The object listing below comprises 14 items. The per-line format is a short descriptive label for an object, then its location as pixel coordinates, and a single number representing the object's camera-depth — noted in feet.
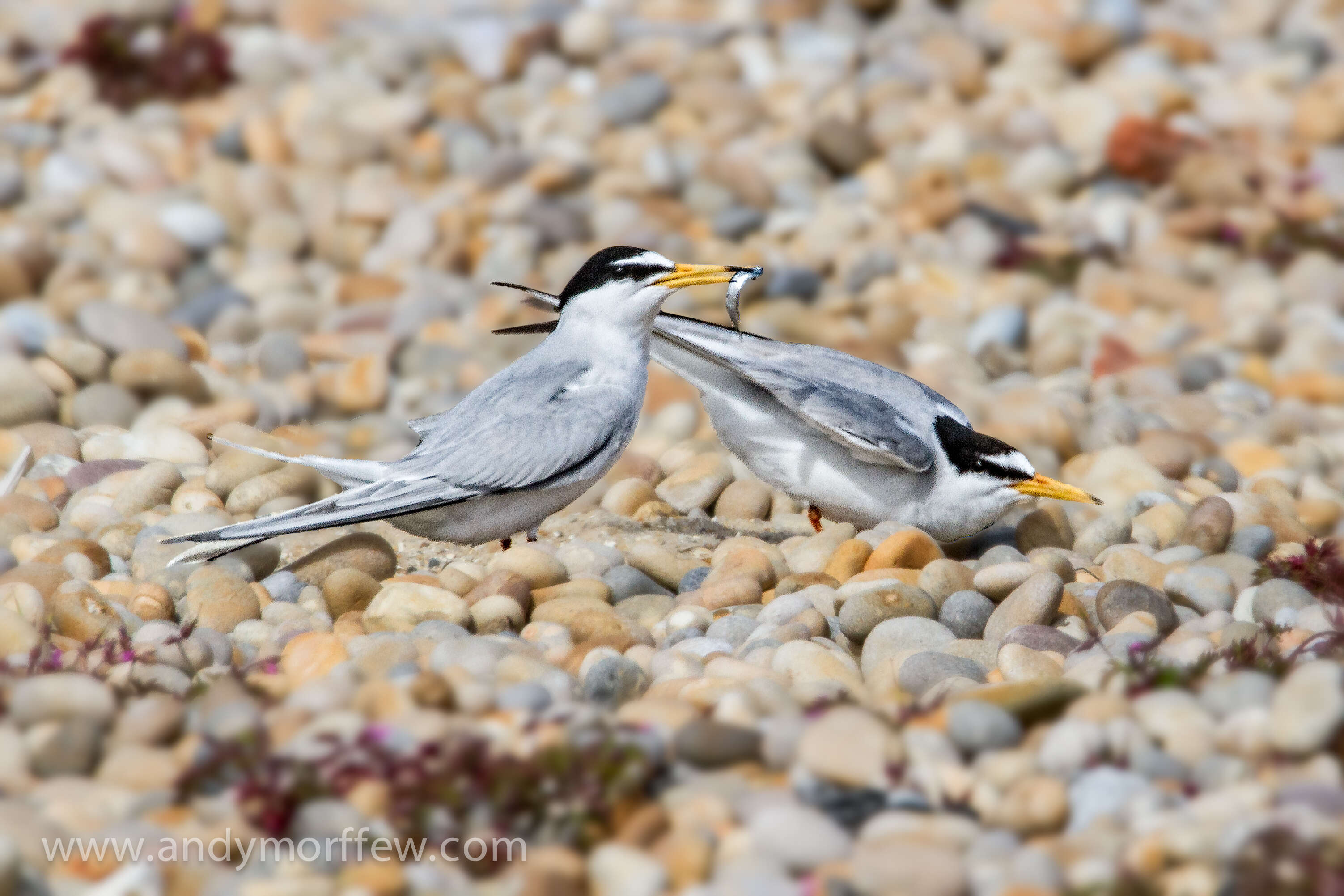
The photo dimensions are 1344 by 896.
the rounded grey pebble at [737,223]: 51.11
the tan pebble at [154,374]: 37.22
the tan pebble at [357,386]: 41.68
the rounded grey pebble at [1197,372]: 44.24
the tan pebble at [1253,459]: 37.24
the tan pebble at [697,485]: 32.73
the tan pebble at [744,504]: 32.58
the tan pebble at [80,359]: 37.22
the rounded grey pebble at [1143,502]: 31.71
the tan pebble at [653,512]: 31.58
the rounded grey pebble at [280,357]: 42.75
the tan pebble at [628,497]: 32.04
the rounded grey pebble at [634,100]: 56.80
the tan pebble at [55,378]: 36.60
